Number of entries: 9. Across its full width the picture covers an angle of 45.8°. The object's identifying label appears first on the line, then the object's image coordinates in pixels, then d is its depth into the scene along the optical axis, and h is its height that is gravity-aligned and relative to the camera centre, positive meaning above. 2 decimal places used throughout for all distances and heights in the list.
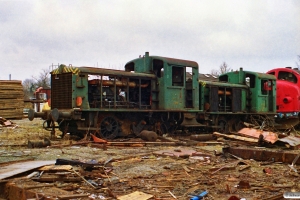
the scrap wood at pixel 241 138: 11.40 -1.16
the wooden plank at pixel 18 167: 5.78 -1.13
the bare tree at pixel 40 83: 54.69 +3.56
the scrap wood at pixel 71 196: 4.53 -1.19
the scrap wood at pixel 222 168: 6.55 -1.21
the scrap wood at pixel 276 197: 4.64 -1.23
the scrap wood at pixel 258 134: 10.09 -0.97
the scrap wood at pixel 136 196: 4.77 -1.26
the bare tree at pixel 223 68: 71.19 +7.22
